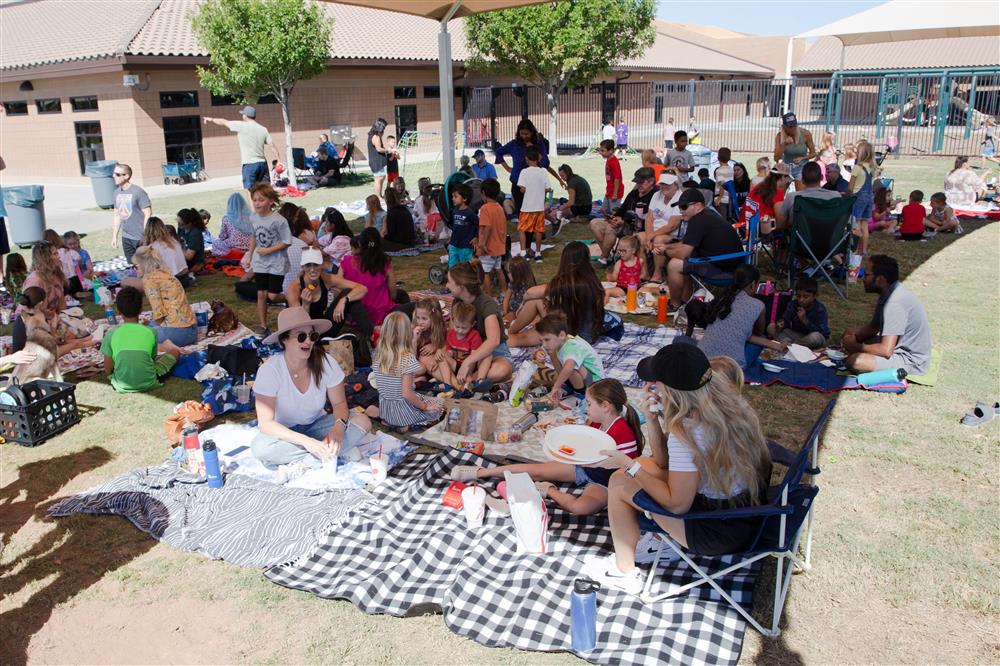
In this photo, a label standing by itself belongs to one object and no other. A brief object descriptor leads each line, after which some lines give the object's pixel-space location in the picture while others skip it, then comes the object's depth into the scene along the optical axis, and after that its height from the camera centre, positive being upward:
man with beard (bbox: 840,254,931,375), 6.31 -1.59
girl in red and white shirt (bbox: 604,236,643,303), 9.02 -1.56
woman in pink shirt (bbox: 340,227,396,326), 7.50 -1.29
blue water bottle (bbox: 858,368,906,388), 6.31 -1.98
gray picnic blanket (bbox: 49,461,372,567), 4.46 -2.22
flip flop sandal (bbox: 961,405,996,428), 5.64 -2.05
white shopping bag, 4.20 -2.03
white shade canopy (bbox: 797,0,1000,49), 15.04 +2.06
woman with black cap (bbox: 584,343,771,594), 3.54 -1.43
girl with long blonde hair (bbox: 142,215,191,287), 8.87 -1.17
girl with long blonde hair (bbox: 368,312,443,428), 5.75 -1.74
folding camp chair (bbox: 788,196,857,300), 8.76 -1.10
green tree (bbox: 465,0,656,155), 23.97 +2.84
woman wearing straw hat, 5.07 -1.70
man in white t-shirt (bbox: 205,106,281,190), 14.30 -0.19
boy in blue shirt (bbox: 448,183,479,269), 9.62 -1.10
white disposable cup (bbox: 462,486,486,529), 4.53 -2.09
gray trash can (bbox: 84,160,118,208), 17.12 -0.88
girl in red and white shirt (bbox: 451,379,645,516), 4.48 -1.71
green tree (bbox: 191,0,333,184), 18.97 +2.28
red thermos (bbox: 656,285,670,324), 8.30 -1.84
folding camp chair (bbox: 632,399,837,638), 3.44 -1.77
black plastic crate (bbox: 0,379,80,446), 5.80 -2.00
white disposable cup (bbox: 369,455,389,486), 5.07 -2.11
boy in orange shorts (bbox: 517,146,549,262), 10.98 -0.89
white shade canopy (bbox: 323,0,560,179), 10.26 +1.62
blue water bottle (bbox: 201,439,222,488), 5.04 -2.05
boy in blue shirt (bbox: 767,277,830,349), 7.41 -1.76
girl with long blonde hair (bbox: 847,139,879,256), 10.14 -0.79
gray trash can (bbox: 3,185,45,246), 12.70 -1.16
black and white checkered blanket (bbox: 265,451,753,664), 3.58 -2.23
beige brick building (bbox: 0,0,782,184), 20.61 +1.44
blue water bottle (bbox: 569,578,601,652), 3.43 -2.07
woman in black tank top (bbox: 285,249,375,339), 7.21 -1.47
